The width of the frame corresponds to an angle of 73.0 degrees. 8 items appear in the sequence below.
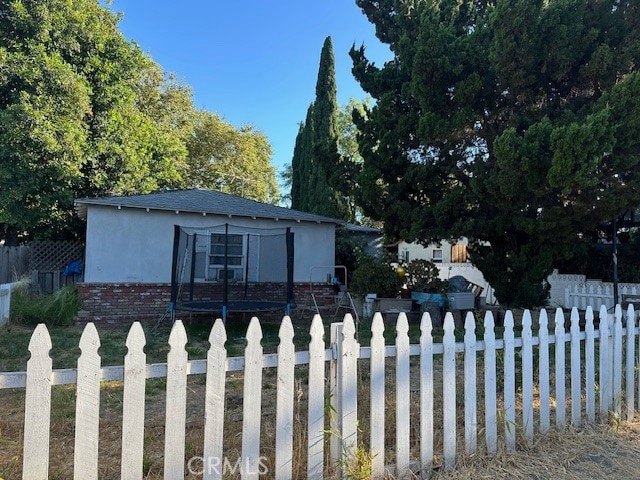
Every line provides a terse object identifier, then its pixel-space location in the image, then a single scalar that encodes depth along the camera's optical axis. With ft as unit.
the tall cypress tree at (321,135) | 55.74
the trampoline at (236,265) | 30.19
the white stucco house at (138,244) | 28.60
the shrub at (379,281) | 29.07
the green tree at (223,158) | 72.79
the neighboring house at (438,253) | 69.67
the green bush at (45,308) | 26.09
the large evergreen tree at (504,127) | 20.17
